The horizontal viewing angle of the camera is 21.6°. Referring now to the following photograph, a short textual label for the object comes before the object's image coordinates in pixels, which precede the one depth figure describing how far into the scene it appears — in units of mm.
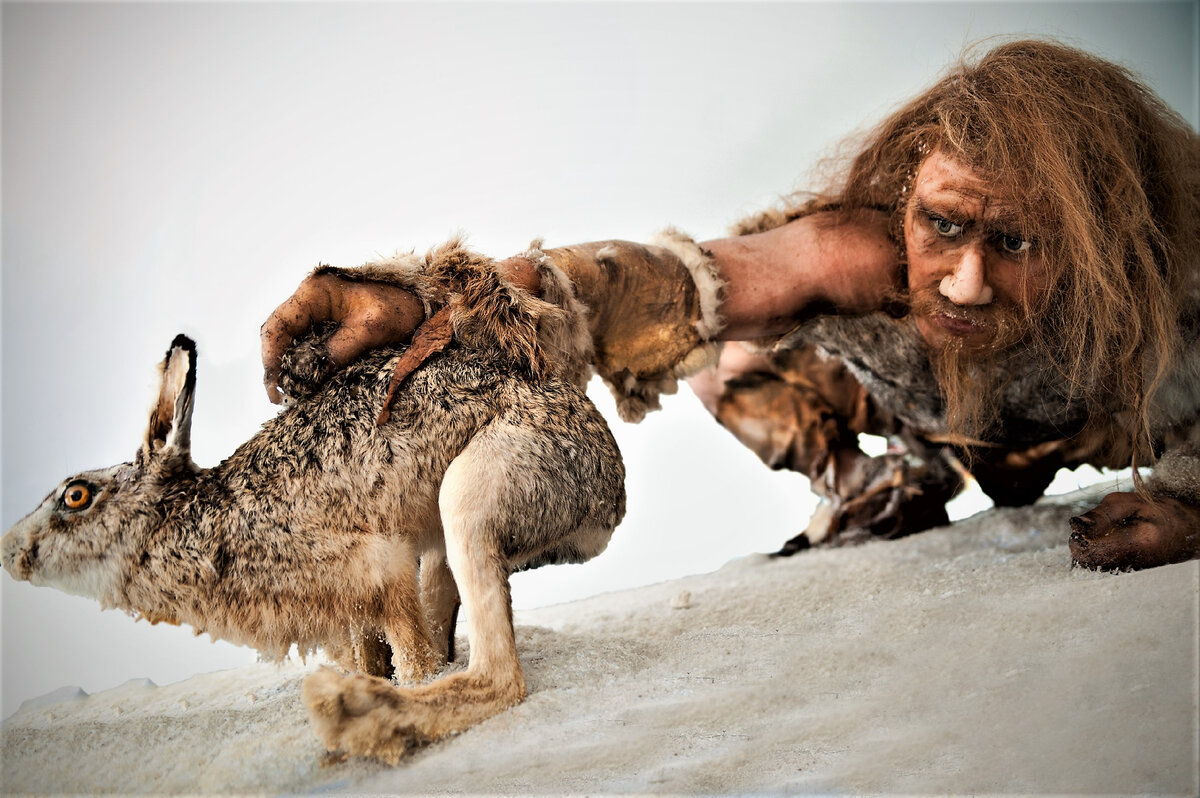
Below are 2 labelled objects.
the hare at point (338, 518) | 2083
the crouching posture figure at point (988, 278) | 2267
